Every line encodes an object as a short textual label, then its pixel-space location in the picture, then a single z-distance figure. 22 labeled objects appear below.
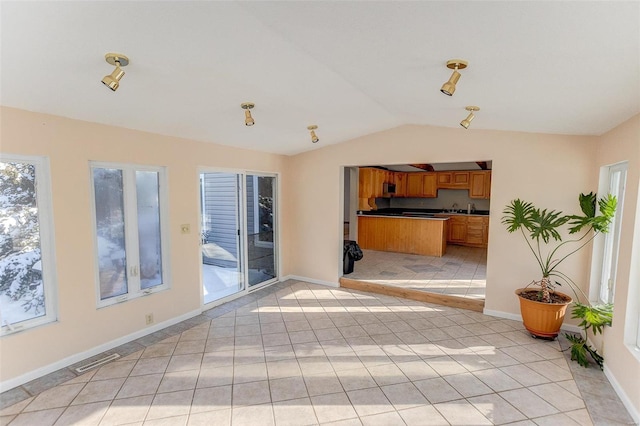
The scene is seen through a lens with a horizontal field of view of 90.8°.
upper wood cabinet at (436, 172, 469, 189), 8.41
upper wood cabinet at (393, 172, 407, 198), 9.02
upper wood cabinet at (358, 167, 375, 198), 7.56
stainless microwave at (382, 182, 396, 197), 8.36
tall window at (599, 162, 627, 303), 3.02
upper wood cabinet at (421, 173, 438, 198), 8.82
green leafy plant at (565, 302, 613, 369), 2.77
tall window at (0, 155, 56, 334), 2.55
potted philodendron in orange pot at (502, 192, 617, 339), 3.26
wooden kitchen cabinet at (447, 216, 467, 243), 8.27
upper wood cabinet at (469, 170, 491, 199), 8.12
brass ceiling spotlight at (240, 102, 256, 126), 2.87
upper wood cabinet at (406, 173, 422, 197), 9.02
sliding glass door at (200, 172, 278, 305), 4.54
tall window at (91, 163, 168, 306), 3.21
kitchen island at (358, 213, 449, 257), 7.08
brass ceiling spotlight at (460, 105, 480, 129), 2.93
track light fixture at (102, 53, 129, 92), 1.82
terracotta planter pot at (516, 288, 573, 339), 3.27
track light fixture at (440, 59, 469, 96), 1.94
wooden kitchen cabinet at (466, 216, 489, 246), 8.06
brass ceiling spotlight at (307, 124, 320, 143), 3.93
